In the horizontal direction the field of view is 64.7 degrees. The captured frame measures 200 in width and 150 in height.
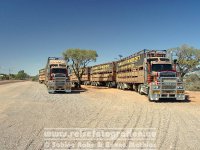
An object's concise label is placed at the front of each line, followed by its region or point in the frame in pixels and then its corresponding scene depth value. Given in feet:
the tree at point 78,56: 94.90
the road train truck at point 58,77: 55.72
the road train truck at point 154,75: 37.16
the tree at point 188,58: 92.94
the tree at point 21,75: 336.87
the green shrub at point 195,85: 67.12
